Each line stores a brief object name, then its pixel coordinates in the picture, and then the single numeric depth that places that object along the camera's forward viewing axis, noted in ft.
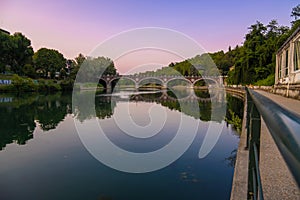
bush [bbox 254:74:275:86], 66.64
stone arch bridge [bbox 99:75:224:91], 176.96
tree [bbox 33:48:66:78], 161.48
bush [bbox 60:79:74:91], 150.78
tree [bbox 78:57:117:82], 157.15
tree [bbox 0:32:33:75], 130.41
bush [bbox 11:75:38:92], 118.08
